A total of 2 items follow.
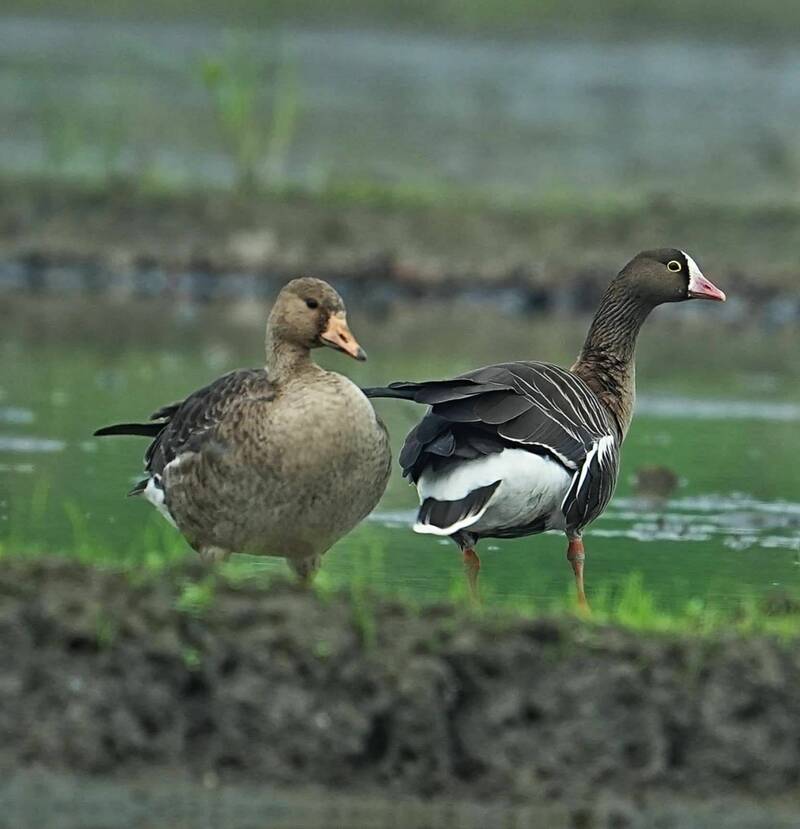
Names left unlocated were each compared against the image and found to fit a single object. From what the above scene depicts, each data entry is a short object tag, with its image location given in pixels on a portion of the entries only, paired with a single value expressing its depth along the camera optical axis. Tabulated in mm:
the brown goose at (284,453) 16781
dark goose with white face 17937
